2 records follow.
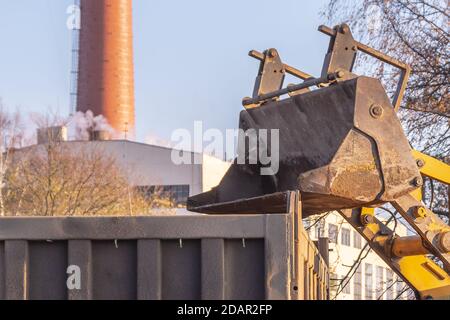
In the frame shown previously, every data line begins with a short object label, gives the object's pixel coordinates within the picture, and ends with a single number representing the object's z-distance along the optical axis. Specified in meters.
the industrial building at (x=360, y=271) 51.28
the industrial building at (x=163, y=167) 52.94
